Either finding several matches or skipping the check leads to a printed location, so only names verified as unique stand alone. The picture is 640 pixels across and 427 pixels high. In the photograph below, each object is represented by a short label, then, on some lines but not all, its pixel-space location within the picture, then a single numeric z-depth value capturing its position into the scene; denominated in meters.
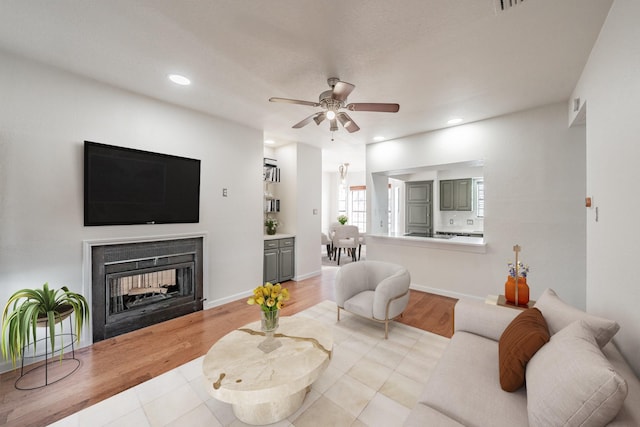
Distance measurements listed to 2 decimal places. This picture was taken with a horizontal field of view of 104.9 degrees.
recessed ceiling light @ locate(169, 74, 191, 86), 2.51
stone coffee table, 1.41
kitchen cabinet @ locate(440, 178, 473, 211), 5.49
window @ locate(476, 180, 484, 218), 5.51
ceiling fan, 2.20
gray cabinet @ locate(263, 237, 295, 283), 4.48
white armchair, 2.66
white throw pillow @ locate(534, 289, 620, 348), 1.24
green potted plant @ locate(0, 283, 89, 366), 1.90
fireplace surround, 2.64
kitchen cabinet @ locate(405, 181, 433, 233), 5.92
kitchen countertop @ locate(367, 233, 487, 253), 3.77
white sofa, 0.87
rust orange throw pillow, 1.28
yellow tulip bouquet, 1.81
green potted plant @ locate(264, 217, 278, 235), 4.85
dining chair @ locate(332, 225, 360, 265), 6.41
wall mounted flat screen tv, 2.56
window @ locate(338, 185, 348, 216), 9.27
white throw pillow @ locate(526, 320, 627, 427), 0.85
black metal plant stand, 2.02
